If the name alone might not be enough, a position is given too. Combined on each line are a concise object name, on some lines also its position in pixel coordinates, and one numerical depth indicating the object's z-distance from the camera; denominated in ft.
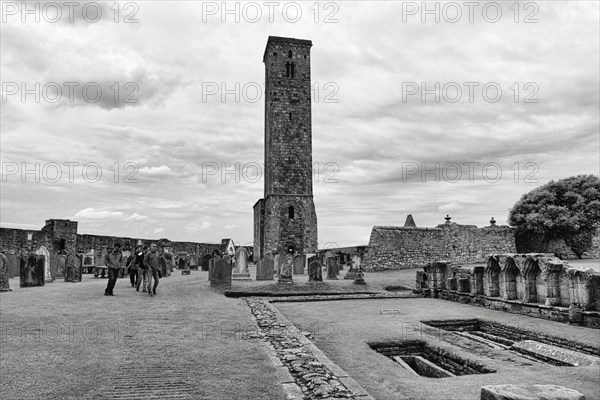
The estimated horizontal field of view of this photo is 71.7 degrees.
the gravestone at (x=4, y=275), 43.50
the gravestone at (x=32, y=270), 49.08
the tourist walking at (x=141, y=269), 45.21
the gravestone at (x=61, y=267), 67.21
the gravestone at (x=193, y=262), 103.60
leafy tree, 101.45
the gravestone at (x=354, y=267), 70.44
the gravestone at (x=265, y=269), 64.49
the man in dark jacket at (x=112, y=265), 40.75
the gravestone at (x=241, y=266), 66.39
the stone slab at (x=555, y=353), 20.37
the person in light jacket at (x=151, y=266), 42.90
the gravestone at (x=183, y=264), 91.16
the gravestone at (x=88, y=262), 83.66
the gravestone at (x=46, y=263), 57.29
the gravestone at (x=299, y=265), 80.89
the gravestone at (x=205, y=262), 91.85
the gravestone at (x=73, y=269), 58.29
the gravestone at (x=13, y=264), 65.57
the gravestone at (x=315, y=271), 59.16
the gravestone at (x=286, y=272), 56.95
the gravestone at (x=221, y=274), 54.13
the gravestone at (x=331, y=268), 70.59
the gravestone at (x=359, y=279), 59.47
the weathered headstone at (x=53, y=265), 60.85
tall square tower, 113.09
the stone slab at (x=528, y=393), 8.01
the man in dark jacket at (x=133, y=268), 51.46
